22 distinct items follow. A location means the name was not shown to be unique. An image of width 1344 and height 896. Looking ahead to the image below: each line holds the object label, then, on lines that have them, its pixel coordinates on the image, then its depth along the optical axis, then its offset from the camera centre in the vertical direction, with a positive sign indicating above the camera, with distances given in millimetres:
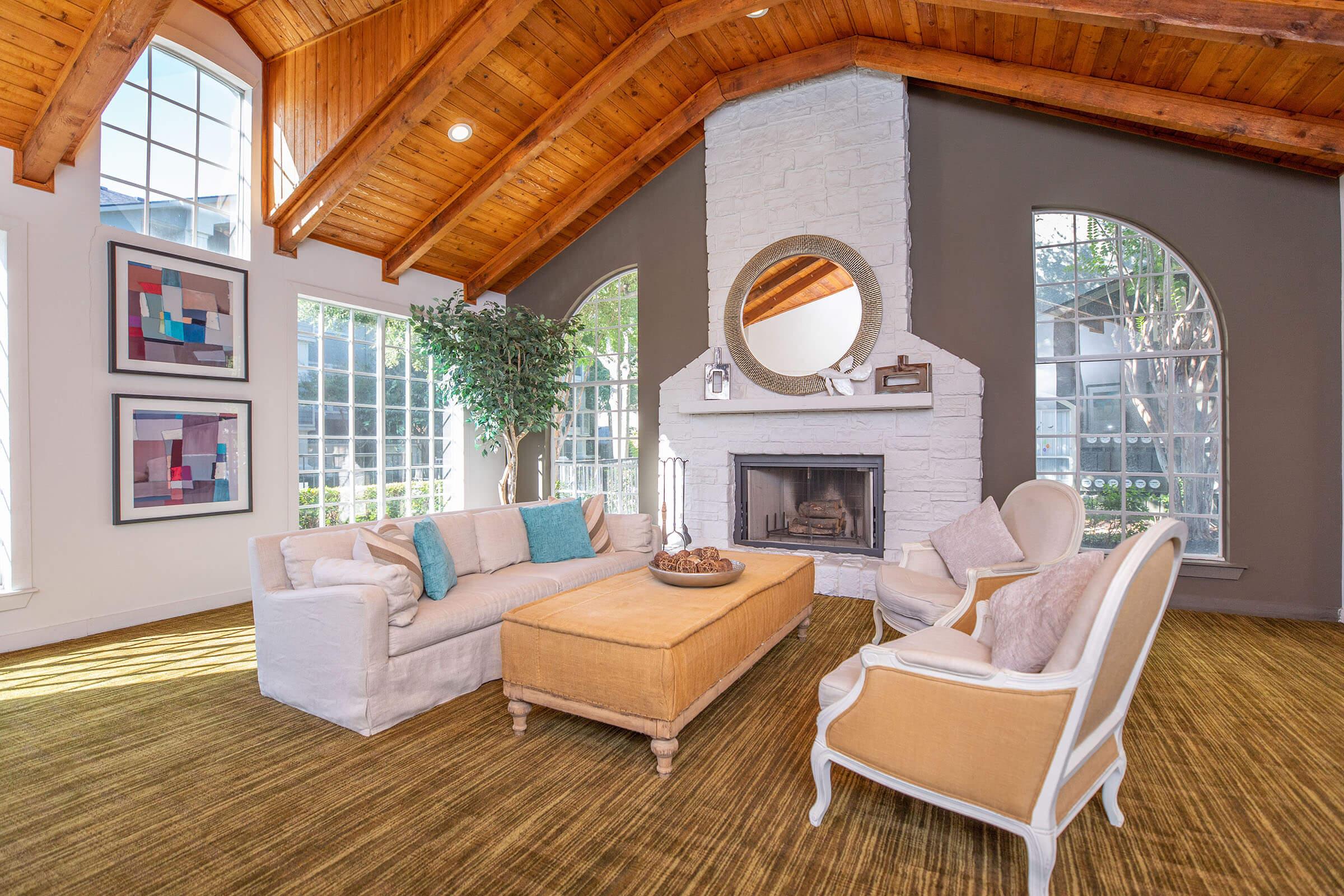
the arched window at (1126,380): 4258 +421
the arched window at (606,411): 6219 +347
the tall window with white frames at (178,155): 4082 +1991
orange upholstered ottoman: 2191 -759
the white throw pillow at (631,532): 4277 -580
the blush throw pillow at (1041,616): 1664 -470
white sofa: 2502 -799
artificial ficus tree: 5539 +734
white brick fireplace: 4586 +1157
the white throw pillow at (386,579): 2561 -532
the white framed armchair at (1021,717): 1464 -699
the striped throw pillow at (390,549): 2805 -452
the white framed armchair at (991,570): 2812 -589
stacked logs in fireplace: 5094 -612
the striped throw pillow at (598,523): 4105 -498
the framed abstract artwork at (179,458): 3980 -57
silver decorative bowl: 2910 -612
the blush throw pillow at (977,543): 3172 -512
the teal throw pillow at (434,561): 2975 -535
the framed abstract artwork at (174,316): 3961 +877
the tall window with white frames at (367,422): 5176 +226
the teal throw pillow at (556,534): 3809 -529
